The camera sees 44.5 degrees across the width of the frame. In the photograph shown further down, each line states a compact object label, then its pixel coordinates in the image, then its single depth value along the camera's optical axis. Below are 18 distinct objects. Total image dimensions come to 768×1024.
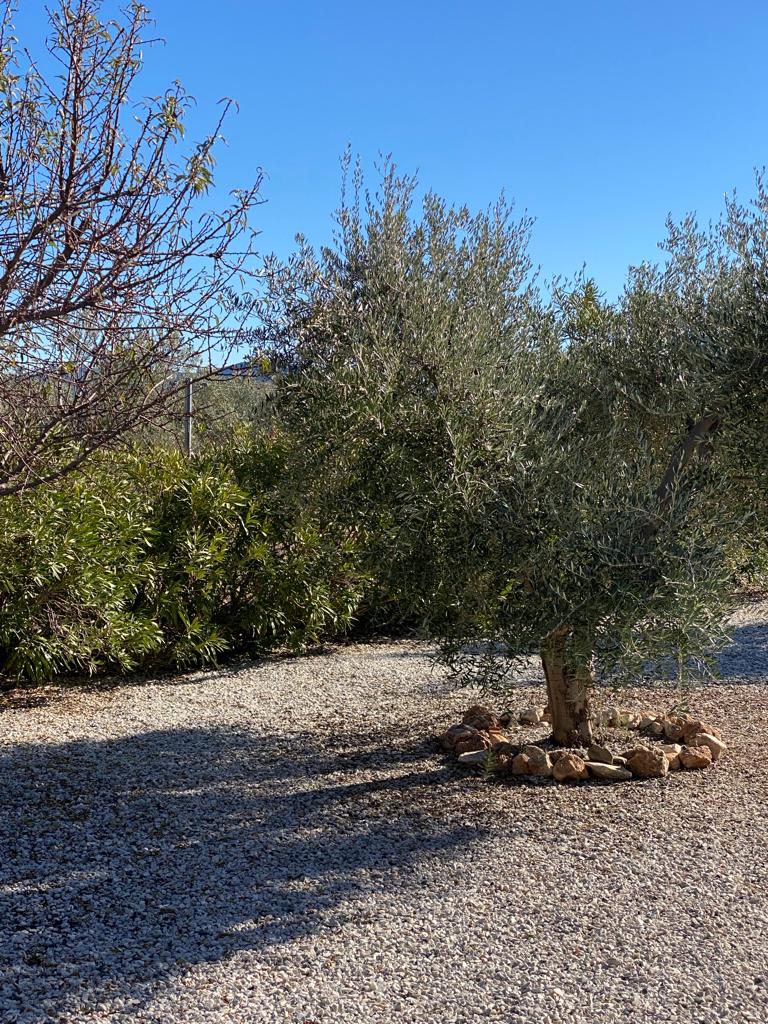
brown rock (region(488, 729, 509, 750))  6.47
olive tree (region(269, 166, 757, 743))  4.88
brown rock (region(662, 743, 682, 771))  6.21
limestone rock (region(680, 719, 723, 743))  6.73
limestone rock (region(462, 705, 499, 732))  7.05
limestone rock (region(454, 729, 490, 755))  6.57
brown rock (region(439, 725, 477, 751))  6.66
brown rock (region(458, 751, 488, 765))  6.30
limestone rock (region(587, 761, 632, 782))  6.00
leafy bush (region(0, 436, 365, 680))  8.14
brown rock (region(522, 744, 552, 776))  6.08
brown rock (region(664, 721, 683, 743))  6.78
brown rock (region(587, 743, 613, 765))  6.17
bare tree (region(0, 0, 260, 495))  3.46
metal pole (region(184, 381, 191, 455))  10.45
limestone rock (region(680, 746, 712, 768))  6.19
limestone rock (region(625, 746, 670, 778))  6.04
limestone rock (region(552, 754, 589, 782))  5.95
